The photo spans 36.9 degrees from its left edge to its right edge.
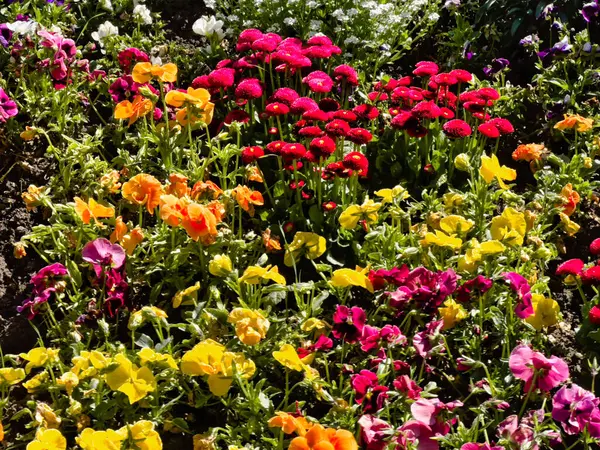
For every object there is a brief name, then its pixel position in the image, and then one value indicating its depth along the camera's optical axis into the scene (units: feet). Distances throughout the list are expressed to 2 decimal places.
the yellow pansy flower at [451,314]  8.78
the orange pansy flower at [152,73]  10.79
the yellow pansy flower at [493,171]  9.74
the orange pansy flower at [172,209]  8.95
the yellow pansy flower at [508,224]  9.00
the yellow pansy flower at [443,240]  8.90
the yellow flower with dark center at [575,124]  11.43
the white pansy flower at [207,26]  13.78
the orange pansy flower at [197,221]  8.98
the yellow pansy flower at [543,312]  8.52
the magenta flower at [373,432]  7.61
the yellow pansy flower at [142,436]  7.37
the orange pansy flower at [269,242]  9.85
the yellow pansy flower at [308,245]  9.57
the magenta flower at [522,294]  8.37
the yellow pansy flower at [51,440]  7.49
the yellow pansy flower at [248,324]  8.00
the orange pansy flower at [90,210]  9.50
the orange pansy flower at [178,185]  9.98
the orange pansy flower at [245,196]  9.75
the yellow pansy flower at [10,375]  8.39
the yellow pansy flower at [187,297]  9.21
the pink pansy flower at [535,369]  7.77
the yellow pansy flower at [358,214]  9.77
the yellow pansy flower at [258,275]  8.61
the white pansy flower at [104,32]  13.51
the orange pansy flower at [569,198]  10.39
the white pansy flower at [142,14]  14.14
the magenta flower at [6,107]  11.63
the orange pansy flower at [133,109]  11.23
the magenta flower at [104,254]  9.26
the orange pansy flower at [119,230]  9.66
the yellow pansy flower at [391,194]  9.87
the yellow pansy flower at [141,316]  8.43
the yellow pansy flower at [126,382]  7.92
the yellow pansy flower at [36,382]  8.64
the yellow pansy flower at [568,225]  10.22
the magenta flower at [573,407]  7.52
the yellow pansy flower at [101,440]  7.16
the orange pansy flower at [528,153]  11.53
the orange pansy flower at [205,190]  10.18
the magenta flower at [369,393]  7.95
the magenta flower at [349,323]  8.45
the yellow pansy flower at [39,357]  8.46
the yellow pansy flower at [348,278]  8.63
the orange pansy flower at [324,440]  7.08
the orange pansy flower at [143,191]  9.66
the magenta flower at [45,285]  9.08
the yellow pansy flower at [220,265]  9.01
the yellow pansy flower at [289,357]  7.98
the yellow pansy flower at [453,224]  9.32
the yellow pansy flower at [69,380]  8.19
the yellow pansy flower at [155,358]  8.16
